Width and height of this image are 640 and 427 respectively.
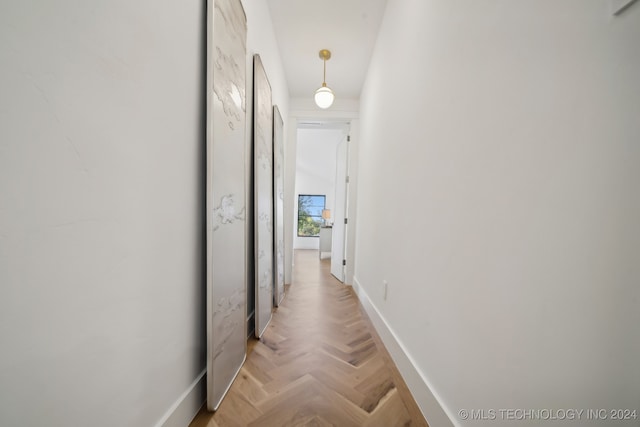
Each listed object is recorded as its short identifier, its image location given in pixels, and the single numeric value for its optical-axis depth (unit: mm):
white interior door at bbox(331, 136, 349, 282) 4113
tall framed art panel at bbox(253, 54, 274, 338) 2018
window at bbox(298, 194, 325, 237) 8367
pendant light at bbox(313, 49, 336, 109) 3016
